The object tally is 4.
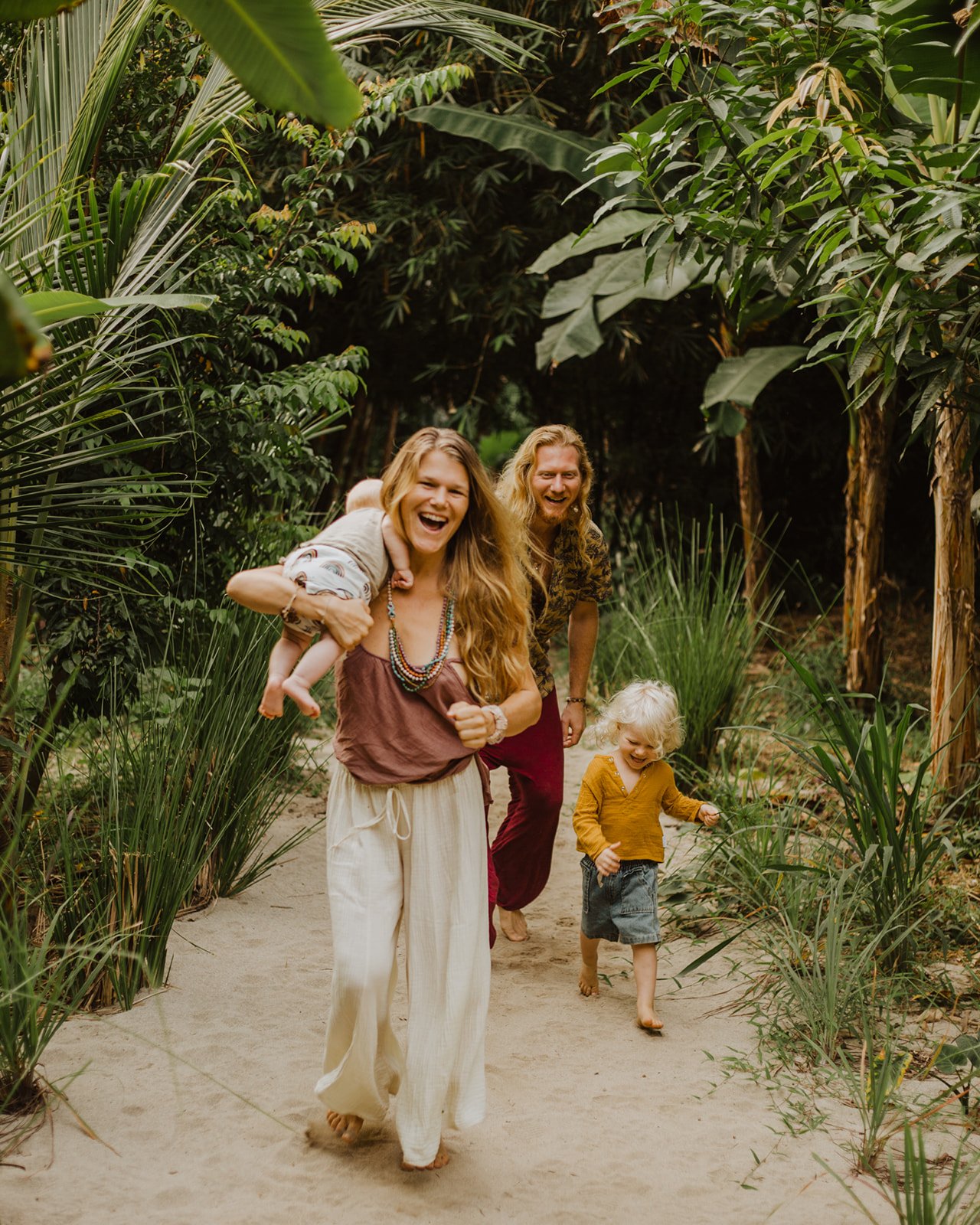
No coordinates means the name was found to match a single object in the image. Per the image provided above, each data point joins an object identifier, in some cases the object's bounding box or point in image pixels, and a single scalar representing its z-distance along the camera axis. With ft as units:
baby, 8.13
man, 12.87
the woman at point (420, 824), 9.09
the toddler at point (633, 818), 12.17
